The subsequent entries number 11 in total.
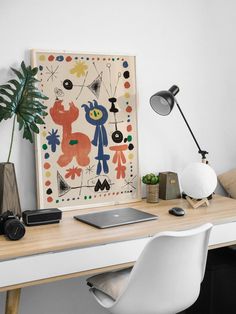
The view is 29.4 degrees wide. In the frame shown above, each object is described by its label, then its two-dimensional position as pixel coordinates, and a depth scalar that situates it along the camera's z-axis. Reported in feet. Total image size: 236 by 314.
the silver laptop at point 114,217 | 7.10
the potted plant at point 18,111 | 7.00
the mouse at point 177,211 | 7.61
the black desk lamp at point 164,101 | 8.27
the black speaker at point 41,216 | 6.98
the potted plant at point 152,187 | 8.50
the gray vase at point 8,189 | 6.96
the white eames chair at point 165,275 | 5.74
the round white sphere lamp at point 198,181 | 8.13
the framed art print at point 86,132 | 7.74
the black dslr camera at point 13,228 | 6.25
